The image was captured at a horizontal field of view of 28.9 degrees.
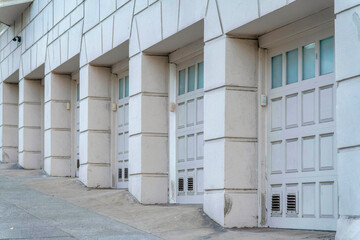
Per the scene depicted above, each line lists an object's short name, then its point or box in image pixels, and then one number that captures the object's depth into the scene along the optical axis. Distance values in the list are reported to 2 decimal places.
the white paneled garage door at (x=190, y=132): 12.37
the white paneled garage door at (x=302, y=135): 9.35
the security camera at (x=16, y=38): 21.51
